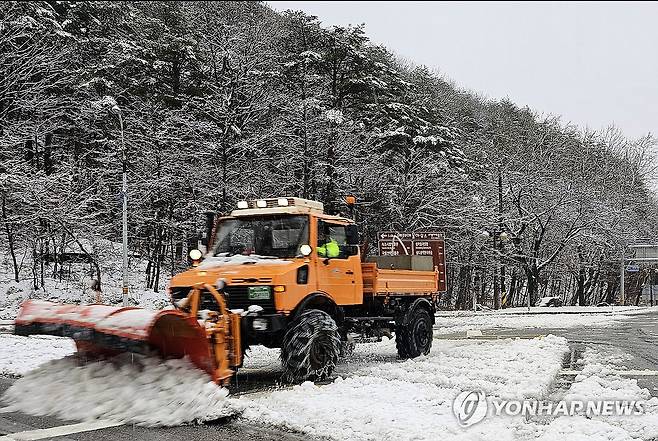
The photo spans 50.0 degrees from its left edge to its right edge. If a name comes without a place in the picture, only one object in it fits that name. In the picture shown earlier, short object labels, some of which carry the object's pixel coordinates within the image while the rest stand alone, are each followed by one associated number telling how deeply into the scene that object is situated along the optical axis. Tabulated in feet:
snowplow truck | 27.68
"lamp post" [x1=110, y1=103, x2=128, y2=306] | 84.08
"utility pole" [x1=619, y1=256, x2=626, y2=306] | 158.40
